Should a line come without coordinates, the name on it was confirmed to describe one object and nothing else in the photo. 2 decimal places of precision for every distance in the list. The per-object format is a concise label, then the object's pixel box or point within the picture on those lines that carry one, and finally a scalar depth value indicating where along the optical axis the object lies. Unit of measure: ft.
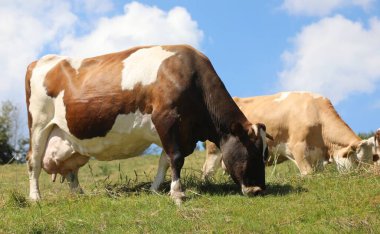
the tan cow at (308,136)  47.26
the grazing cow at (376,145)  44.86
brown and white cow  33.24
